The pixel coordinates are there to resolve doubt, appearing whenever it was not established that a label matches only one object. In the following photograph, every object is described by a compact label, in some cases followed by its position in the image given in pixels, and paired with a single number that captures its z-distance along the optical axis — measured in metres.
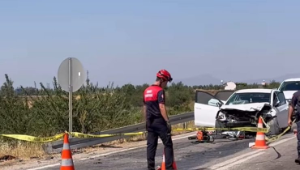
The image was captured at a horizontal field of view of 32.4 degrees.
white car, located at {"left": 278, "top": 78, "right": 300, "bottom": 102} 23.88
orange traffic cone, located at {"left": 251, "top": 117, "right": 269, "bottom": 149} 12.96
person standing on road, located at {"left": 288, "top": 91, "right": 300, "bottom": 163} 10.60
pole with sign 13.21
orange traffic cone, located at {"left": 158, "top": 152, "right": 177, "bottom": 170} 8.95
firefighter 8.80
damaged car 15.61
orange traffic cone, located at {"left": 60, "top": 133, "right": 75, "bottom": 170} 8.37
